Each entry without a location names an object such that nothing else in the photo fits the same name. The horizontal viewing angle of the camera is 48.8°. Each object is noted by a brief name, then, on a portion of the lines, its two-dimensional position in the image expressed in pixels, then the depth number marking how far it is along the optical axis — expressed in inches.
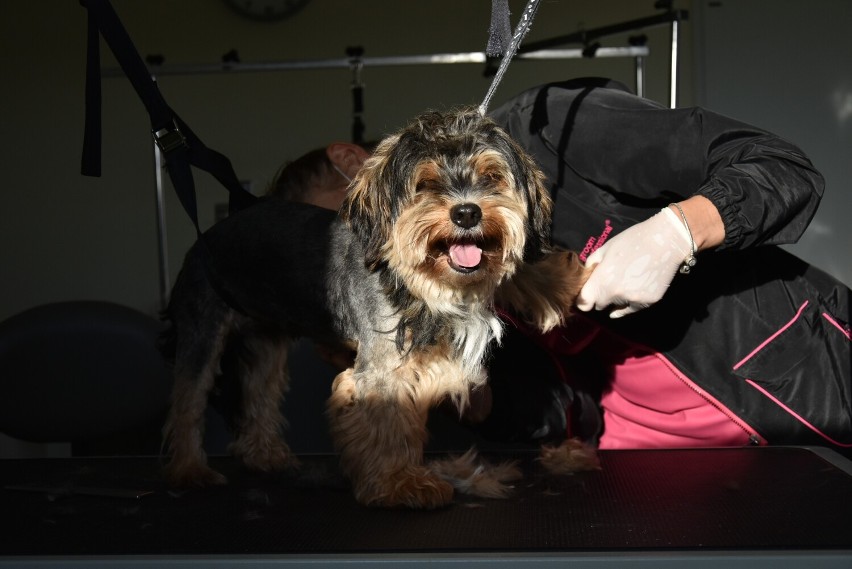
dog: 72.6
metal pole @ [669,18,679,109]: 143.2
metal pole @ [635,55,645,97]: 165.2
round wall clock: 223.6
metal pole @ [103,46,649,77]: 159.2
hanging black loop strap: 76.3
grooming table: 58.6
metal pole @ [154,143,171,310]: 181.0
